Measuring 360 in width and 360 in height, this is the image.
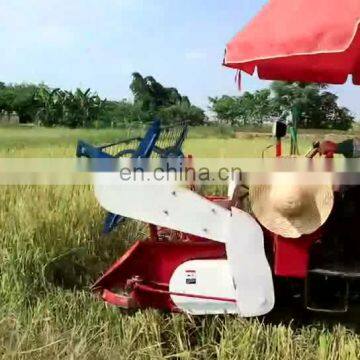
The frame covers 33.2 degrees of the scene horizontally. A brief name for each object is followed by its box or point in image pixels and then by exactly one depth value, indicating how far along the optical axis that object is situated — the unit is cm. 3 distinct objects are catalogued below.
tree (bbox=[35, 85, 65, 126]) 3077
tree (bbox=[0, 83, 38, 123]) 3499
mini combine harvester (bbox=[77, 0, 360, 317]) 274
